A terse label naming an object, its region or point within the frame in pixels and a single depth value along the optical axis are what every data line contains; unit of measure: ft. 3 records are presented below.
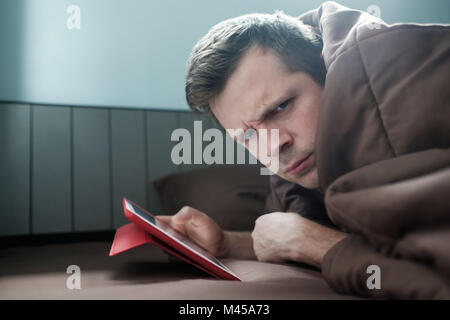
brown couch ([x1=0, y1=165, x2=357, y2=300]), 1.42
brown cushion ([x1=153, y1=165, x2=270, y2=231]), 4.02
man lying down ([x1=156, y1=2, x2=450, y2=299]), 1.10
